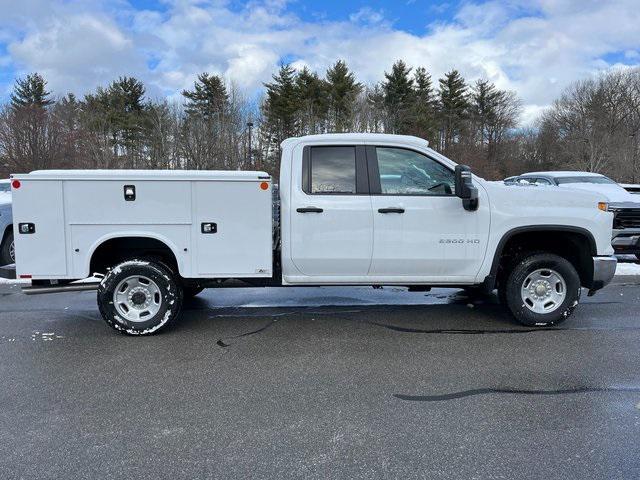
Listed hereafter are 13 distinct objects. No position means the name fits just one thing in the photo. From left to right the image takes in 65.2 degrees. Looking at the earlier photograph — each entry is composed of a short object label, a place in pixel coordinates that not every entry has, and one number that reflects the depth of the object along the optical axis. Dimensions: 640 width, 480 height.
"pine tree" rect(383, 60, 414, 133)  45.12
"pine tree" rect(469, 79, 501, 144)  58.44
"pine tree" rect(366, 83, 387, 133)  40.41
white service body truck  5.26
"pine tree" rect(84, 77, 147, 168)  40.75
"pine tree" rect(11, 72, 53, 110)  49.28
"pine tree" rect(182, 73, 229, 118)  40.76
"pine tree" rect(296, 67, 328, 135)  40.31
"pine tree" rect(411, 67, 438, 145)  45.22
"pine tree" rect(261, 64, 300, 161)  40.53
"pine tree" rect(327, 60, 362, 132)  39.69
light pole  37.22
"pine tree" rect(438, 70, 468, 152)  52.41
